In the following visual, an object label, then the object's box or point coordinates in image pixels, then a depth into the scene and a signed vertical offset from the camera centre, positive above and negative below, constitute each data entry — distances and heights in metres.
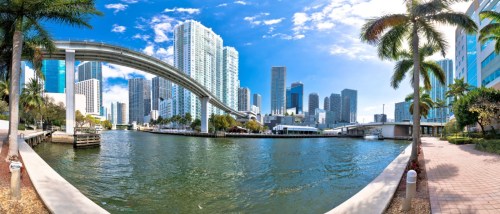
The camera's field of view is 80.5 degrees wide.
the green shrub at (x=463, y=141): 30.52 -2.90
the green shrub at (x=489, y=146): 18.72 -2.24
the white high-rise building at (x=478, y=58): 42.06 +9.98
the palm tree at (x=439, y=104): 66.59 +2.05
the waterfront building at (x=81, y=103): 162.38 +5.39
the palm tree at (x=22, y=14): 14.82 +5.34
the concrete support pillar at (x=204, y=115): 106.20 -0.89
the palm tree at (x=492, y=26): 20.73 +6.26
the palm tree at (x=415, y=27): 14.28 +4.44
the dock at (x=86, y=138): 37.41 -3.37
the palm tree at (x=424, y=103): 48.93 +1.79
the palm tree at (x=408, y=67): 21.61 +3.45
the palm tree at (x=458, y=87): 50.44 +4.44
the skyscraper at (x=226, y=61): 195.96 +34.42
